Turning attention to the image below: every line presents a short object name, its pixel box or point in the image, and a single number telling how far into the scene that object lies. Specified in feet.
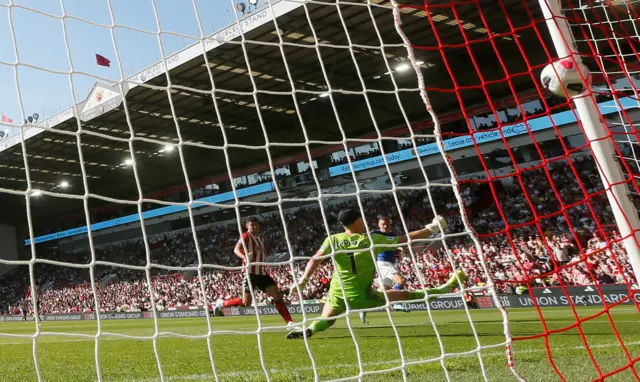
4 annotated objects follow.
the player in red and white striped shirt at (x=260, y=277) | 18.58
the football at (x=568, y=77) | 8.71
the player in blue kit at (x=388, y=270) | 21.38
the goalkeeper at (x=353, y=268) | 13.67
